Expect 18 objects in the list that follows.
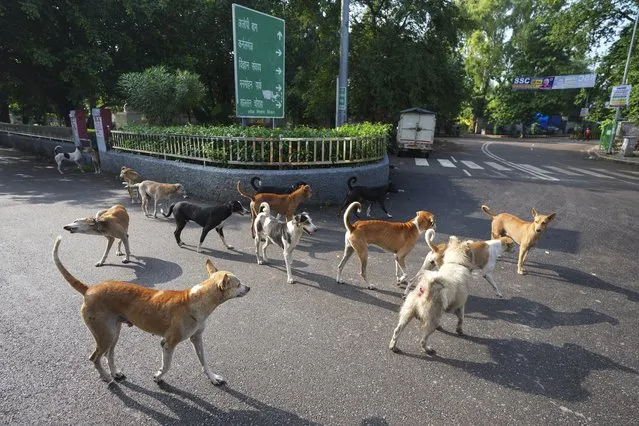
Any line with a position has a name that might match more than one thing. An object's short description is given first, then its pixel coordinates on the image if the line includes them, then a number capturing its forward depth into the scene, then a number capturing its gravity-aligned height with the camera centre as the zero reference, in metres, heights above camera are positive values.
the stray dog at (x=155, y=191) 8.77 -1.53
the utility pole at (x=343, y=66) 12.65 +2.44
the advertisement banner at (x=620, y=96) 21.77 +2.68
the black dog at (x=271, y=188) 8.80 -1.42
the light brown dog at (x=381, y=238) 5.37 -1.58
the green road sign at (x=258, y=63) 10.36 +2.08
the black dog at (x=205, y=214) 6.54 -1.57
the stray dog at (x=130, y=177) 10.52 -1.44
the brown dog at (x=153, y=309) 3.14 -1.60
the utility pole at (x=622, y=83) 21.47 +3.50
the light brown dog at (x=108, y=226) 5.60 -1.58
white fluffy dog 3.70 -1.74
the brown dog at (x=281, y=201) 7.72 -1.52
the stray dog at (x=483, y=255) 5.06 -1.72
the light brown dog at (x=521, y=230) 5.82 -1.63
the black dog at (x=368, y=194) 9.32 -1.59
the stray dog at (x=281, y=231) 5.64 -1.65
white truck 21.55 +0.27
